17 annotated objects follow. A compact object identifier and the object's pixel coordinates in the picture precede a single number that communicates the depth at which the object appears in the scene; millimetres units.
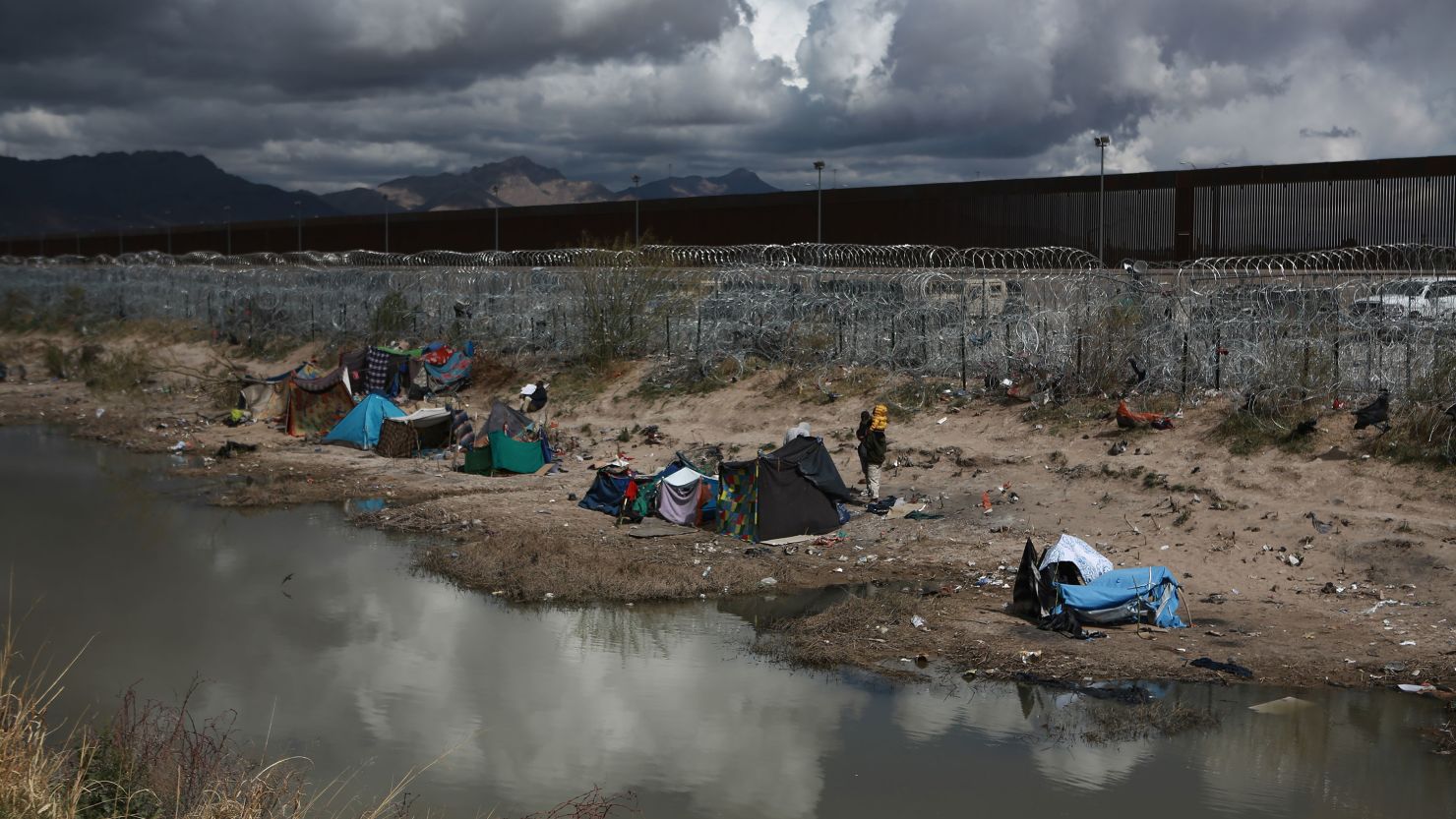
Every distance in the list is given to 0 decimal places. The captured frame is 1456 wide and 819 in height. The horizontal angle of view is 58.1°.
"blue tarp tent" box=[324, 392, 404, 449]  25641
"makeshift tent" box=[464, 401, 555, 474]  22188
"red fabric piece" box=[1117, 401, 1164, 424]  19247
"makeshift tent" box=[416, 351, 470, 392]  30547
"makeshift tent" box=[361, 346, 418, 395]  30250
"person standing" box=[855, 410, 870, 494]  18391
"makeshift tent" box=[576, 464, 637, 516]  18766
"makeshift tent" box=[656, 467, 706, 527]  18047
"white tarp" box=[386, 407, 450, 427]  24562
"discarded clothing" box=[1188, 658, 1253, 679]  11797
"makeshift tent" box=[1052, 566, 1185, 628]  13070
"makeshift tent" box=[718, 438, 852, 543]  17062
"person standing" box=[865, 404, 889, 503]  18219
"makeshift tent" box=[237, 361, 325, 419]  29219
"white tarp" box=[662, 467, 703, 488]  18297
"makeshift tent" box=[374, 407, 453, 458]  24500
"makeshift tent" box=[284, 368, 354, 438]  27375
